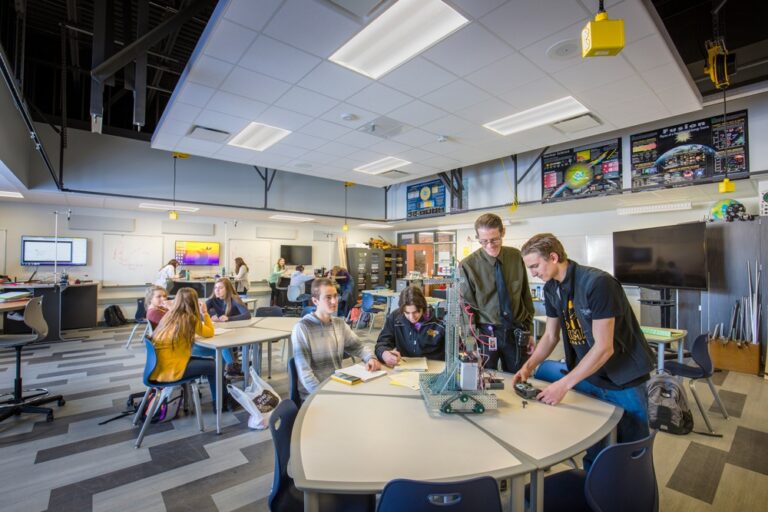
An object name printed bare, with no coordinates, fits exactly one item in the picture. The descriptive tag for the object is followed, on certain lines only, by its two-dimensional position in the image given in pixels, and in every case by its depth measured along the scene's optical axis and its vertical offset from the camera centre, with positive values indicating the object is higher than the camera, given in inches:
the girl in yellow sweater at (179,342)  112.0 -26.7
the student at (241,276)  322.7 -14.4
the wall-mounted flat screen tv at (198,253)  333.3 +7.3
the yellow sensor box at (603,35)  66.4 +43.2
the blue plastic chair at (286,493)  51.9 -36.0
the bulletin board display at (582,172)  217.6 +59.4
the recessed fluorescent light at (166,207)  283.9 +44.9
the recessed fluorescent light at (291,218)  349.7 +44.2
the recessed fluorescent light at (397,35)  96.0 +68.1
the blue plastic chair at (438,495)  37.4 -25.7
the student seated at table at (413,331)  102.0 -21.0
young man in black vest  61.1 -13.8
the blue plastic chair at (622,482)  46.1 -30.3
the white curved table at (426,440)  43.5 -26.5
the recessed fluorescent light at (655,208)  225.3 +35.8
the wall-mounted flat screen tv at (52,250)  269.0 +7.7
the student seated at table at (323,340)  92.2 -22.4
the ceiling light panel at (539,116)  150.4 +67.2
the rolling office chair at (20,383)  124.2 -46.2
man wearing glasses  92.1 -10.1
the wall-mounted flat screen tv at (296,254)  397.7 +7.4
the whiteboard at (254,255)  366.0 +5.8
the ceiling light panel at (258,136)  181.6 +68.4
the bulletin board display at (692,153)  175.3 +58.7
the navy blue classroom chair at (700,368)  119.8 -38.6
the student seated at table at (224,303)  172.9 -21.5
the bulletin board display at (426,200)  339.9 +61.8
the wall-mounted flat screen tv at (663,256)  179.5 +2.6
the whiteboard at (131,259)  301.1 +0.9
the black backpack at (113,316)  291.4 -47.3
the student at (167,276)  285.7 -13.0
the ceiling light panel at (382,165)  234.7 +67.0
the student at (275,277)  366.6 -18.1
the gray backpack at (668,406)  116.0 -49.0
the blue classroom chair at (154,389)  108.8 -43.4
